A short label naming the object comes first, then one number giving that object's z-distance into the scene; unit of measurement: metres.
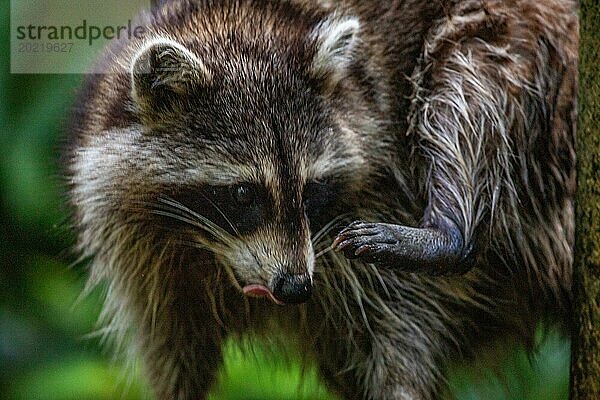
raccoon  4.51
